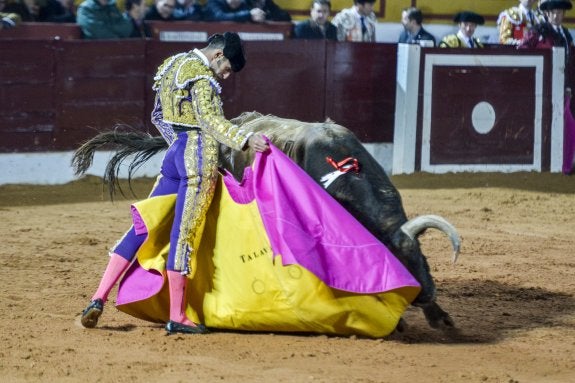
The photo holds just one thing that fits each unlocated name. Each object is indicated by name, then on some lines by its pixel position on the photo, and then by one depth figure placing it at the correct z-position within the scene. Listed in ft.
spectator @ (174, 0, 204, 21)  63.98
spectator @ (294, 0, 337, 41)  64.90
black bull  29.40
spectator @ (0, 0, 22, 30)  58.18
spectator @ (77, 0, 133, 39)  59.11
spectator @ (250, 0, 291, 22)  67.46
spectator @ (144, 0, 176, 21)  62.90
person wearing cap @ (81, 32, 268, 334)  28.73
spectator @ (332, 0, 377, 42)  67.15
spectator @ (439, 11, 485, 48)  66.69
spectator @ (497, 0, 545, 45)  71.31
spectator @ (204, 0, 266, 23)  64.54
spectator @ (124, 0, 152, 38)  61.57
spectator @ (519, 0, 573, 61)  70.03
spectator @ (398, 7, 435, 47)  67.62
